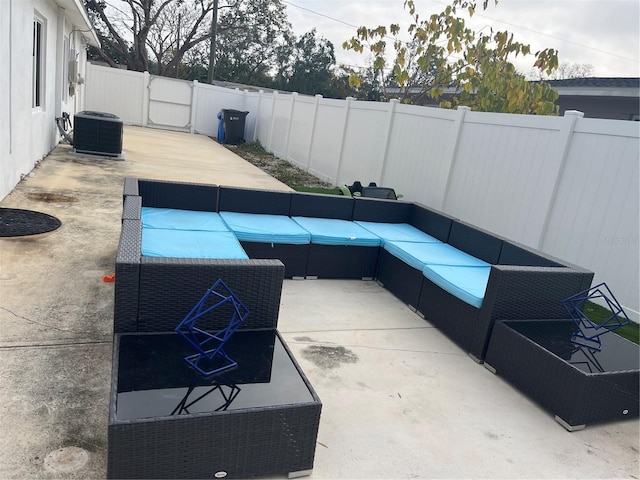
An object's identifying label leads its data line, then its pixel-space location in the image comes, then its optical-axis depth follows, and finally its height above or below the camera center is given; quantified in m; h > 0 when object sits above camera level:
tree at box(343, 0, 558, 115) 8.73 +1.57
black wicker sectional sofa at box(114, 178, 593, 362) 2.62 -1.10
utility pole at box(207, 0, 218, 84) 22.25 +2.49
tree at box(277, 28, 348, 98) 32.19 +3.00
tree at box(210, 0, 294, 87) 29.48 +4.01
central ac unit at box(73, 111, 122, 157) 9.84 -1.11
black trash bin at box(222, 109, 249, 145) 17.41 -0.87
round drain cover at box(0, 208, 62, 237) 4.78 -1.57
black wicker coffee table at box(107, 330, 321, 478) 1.88 -1.27
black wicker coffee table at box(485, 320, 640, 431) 2.82 -1.30
